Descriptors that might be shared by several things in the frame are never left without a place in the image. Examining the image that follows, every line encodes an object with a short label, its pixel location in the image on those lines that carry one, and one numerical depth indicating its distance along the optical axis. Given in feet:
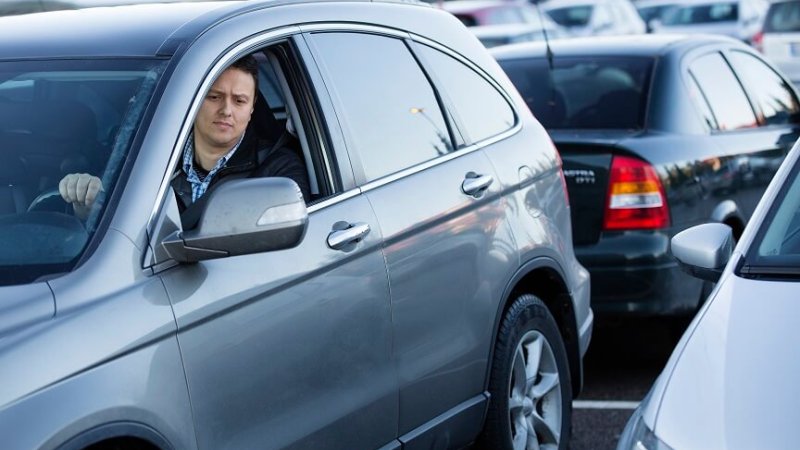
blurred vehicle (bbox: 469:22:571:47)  60.49
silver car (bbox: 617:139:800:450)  11.15
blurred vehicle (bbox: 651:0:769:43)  96.43
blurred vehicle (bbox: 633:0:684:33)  105.29
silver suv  11.11
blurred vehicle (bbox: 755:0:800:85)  67.26
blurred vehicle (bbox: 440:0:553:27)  78.74
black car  23.82
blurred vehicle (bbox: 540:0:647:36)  101.81
